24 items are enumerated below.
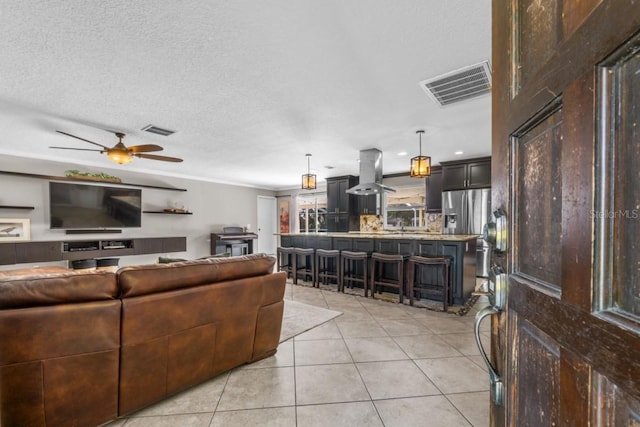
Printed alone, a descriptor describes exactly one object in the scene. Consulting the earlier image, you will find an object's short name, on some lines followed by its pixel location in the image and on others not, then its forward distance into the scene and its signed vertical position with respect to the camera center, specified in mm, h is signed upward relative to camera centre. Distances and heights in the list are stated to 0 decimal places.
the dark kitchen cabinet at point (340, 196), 6977 +434
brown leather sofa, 1351 -713
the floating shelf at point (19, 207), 4410 +87
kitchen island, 3811 -545
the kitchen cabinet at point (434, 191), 6086 +476
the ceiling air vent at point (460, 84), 2301 +1165
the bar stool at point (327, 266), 4660 -981
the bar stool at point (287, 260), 5230 -987
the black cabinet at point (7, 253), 4312 -647
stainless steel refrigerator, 5305 -36
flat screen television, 4949 +119
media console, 4449 -690
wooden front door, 372 -2
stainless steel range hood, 4832 +733
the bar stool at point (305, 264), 4992 -1032
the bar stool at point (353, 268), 4293 -962
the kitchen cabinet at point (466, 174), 5318 +771
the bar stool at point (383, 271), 3926 -909
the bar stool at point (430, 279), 3586 -941
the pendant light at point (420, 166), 3868 +649
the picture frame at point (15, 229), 4471 -283
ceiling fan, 3260 +735
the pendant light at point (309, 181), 5082 +575
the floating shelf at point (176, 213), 6414 -18
